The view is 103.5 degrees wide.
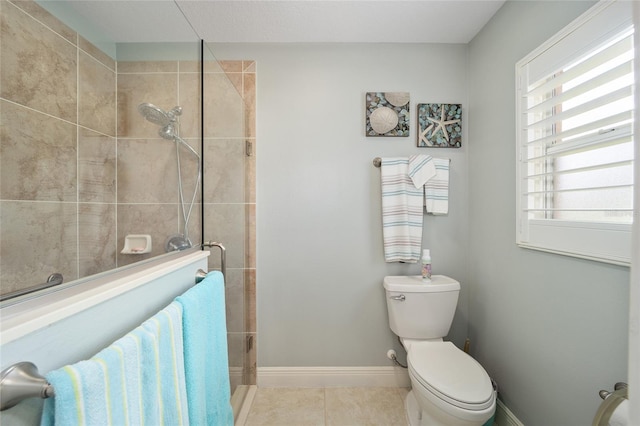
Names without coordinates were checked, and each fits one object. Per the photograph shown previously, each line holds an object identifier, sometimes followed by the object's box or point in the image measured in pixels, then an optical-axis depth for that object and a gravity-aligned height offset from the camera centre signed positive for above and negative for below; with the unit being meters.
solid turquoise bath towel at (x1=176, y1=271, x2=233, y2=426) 0.70 -0.44
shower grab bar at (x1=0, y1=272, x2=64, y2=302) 0.50 -0.17
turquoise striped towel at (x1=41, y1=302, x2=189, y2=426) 0.38 -0.31
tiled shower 0.67 +0.19
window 0.85 +0.29
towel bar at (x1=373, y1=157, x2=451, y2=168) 1.65 +0.32
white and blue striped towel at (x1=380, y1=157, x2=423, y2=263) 1.61 -0.01
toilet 1.02 -0.74
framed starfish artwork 1.66 +0.57
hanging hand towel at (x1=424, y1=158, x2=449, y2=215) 1.62 +0.14
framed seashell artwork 1.66 +0.64
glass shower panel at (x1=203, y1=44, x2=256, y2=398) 1.27 +0.11
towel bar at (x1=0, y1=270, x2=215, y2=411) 0.36 -0.25
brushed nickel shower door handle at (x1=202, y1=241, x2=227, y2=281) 1.18 -0.20
